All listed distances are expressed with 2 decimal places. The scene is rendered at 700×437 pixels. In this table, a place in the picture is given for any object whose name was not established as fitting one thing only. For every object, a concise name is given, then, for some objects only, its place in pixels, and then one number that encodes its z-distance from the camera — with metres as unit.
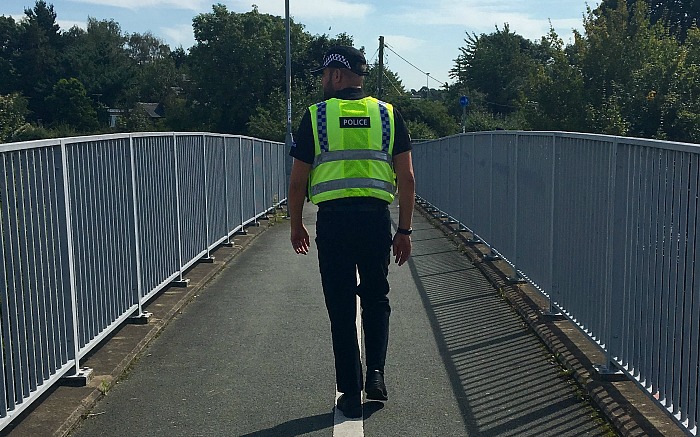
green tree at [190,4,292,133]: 61.22
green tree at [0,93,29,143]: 46.19
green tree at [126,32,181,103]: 102.51
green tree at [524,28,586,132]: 26.53
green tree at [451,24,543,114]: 61.56
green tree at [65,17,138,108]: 88.06
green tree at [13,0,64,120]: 85.81
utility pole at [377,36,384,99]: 45.97
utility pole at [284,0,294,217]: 20.08
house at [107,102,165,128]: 85.56
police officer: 4.94
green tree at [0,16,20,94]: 88.75
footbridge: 4.59
